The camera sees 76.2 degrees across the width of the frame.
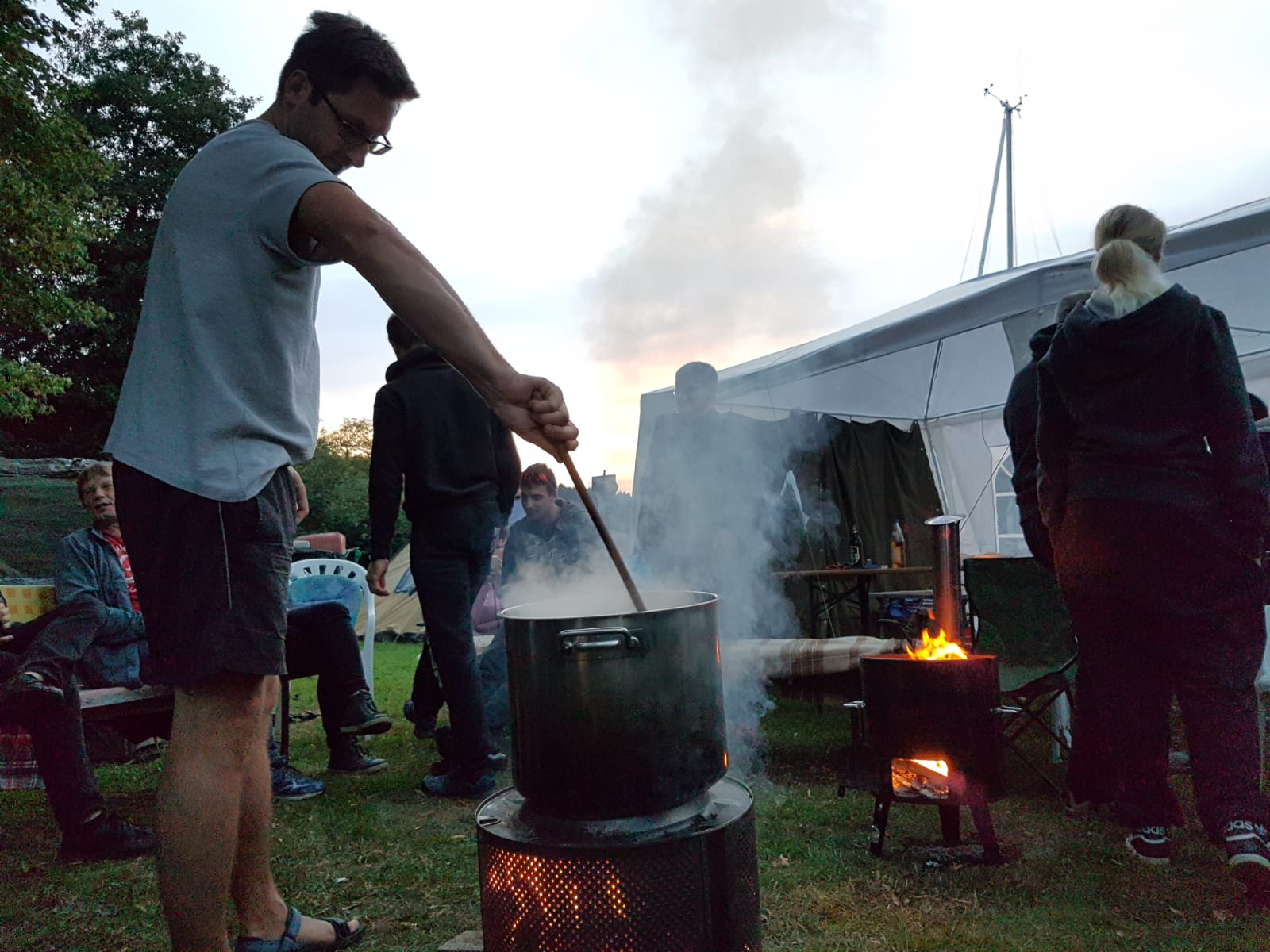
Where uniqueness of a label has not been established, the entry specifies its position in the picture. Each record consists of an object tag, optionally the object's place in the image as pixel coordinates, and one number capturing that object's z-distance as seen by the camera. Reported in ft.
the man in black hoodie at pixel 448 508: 11.46
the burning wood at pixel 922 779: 8.82
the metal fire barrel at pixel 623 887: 4.84
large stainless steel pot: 4.99
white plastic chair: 17.11
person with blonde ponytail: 7.86
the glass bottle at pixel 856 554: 21.66
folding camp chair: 11.77
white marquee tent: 14.87
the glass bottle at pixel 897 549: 21.86
